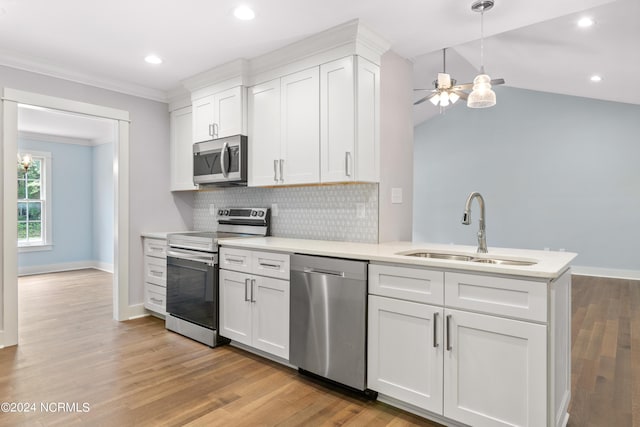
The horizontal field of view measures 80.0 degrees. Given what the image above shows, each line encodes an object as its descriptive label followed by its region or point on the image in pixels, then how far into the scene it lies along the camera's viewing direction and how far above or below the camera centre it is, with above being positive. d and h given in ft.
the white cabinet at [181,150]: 13.65 +2.20
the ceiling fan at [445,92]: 15.23 +4.84
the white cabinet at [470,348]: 5.58 -2.27
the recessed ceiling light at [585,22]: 10.68 +5.34
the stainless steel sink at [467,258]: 6.80 -0.95
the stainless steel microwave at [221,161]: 11.37 +1.51
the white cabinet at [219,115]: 11.42 +3.01
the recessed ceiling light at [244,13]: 8.11 +4.29
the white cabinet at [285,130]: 9.80 +2.17
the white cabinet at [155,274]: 12.67 -2.21
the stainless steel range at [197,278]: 10.43 -1.99
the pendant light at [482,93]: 8.45 +2.59
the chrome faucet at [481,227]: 7.54 -0.35
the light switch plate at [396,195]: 10.27 +0.39
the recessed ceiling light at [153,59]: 10.77 +4.33
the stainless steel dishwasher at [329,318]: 7.51 -2.26
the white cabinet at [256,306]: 8.94 -2.40
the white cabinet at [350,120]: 9.07 +2.18
